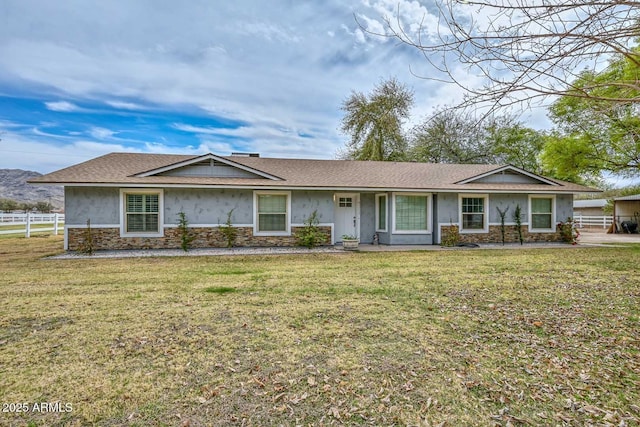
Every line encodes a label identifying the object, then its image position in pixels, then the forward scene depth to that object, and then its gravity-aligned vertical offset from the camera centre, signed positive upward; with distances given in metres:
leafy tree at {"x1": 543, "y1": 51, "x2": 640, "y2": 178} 14.49 +3.03
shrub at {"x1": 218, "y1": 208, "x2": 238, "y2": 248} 12.50 -0.57
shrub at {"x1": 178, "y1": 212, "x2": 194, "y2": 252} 12.05 -0.56
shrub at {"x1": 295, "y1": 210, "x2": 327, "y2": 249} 12.77 -0.71
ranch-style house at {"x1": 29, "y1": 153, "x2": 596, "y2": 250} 11.73 +0.60
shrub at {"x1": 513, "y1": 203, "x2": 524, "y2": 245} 14.54 -0.12
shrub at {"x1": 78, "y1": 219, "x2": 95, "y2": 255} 11.28 -0.91
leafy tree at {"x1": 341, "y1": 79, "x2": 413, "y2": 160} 27.56 +8.25
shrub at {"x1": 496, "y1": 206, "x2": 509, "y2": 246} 14.41 -0.25
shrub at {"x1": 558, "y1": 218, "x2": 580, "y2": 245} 14.62 -0.66
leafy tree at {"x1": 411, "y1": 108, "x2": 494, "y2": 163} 26.86 +5.84
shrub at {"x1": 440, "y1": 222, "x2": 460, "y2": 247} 13.76 -0.87
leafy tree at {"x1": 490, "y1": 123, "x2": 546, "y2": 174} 27.38 +5.77
